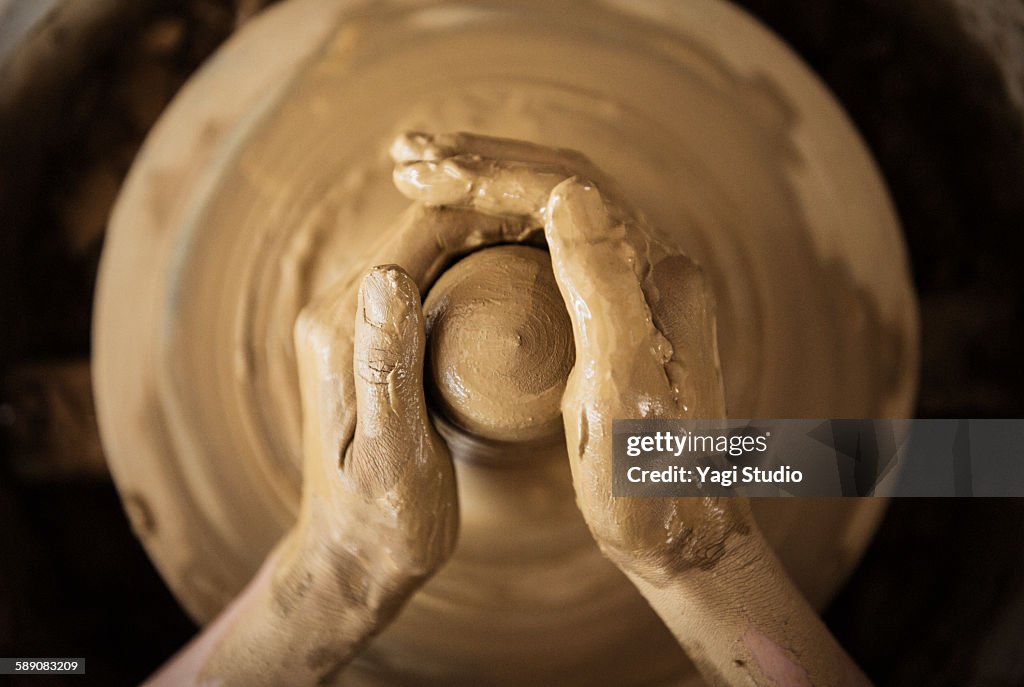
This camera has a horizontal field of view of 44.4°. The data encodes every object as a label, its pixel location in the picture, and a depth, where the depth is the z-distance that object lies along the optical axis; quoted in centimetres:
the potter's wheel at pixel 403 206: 54
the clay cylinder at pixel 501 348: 41
